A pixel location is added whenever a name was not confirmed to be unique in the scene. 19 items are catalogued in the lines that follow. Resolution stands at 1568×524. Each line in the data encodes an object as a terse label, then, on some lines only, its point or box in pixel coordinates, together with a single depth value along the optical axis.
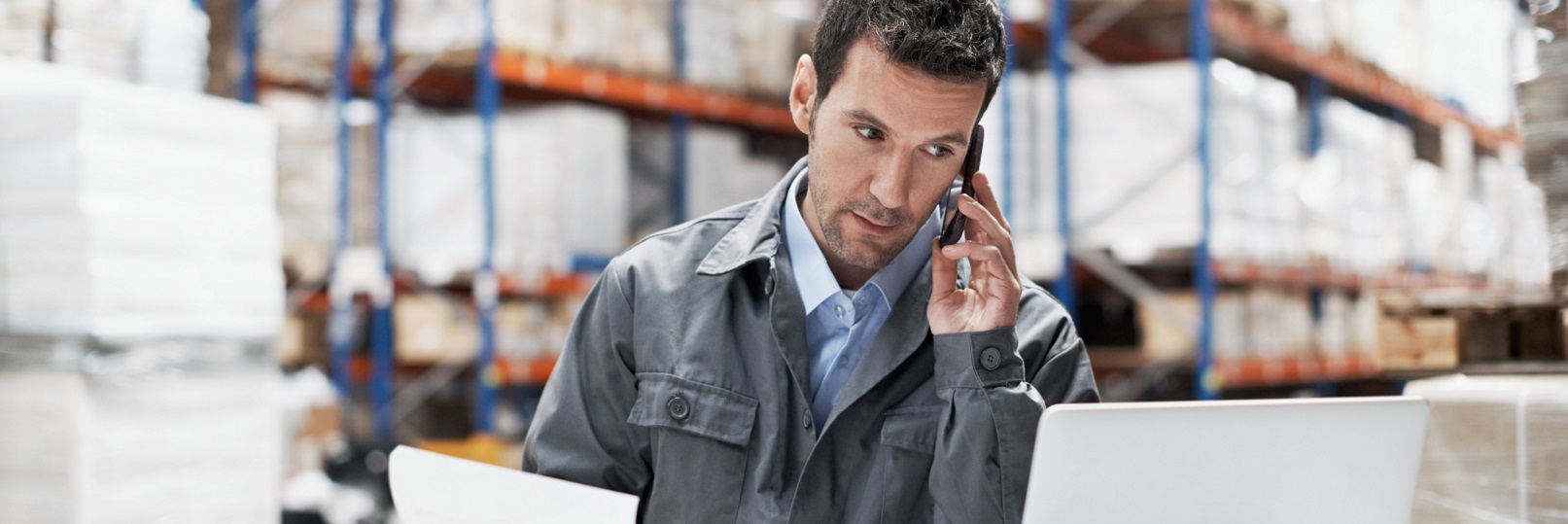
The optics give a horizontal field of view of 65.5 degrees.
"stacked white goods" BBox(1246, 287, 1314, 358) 5.42
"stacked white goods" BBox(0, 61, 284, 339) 2.97
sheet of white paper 1.21
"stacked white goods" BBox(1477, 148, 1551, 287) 7.38
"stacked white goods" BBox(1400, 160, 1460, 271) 6.68
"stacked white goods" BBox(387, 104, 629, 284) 5.11
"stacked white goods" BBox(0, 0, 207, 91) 3.29
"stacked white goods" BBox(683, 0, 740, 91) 5.82
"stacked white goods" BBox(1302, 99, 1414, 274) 5.68
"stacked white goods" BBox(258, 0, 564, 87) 5.08
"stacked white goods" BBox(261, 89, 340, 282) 5.59
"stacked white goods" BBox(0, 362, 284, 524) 2.97
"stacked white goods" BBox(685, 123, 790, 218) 5.87
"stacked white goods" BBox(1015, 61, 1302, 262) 4.70
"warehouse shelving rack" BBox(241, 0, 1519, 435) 4.89
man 1.70
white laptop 1.17
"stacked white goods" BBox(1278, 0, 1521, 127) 6.02
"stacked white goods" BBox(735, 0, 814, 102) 6.13
